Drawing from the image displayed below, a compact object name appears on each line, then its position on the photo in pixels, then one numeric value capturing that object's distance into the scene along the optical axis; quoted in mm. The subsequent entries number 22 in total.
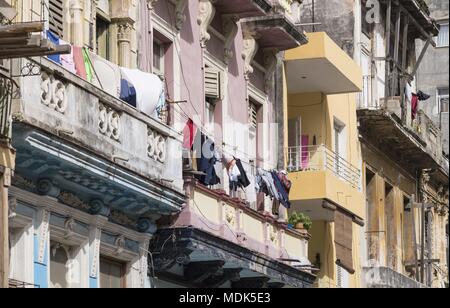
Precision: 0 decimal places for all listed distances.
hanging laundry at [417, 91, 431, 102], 44781
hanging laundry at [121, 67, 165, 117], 24562
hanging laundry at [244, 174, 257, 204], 29320
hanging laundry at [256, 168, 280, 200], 29656
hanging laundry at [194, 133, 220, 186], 26562
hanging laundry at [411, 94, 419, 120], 43500
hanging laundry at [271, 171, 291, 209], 30328
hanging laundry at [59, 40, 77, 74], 22688
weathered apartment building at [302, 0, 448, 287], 39531
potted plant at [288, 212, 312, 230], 32000
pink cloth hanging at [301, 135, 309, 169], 34469
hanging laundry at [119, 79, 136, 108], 24200
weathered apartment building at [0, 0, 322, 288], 21484
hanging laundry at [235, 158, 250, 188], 28173
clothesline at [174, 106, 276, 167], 27453
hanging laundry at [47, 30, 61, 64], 22156
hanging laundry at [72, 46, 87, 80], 23117
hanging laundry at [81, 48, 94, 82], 23375
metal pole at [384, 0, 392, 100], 41469
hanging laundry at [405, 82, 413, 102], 42938
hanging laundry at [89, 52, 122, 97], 23781
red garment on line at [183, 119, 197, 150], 26344
